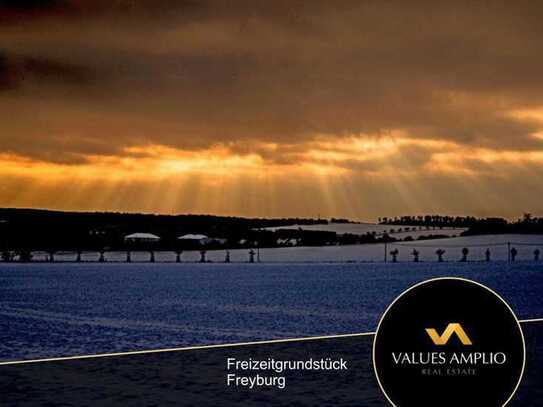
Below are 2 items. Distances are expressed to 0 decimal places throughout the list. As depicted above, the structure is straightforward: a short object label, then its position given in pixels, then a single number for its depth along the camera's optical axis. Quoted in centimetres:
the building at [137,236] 18800
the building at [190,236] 19662
